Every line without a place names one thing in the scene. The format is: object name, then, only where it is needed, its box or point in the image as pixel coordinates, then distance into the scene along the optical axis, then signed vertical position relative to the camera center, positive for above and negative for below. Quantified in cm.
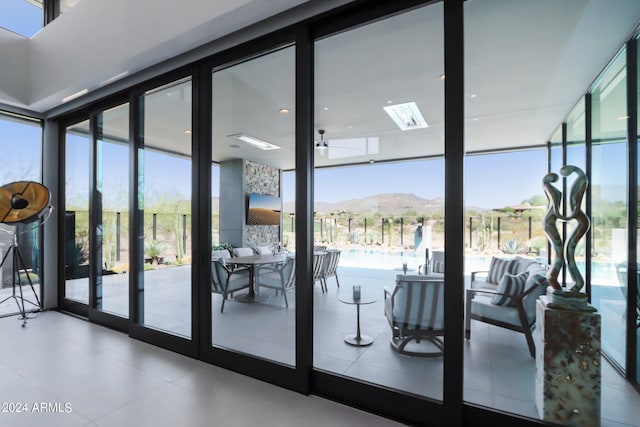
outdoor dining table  330 -65
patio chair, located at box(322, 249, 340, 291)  287 -51
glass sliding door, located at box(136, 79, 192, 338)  336 +5
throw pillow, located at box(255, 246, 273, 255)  318 -41
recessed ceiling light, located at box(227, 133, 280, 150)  377 +93
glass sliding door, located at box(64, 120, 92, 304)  457 +0
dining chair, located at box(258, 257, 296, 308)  276 -64
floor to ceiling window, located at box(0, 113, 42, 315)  450 +48
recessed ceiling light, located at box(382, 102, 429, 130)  308 +116
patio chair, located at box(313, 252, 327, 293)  269 -49
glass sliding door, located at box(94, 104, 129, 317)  398 +6
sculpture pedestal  188 -97
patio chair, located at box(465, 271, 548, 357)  240 -77
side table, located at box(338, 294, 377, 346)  282 -108
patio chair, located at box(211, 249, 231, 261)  326 -47
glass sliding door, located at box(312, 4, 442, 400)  236 -6
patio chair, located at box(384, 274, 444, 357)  231 -85
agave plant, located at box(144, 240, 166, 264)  363 -45
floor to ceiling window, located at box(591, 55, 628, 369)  214 -4
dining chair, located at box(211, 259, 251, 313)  339 -77
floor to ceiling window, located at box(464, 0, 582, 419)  216 +6
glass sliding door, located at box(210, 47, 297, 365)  284 -1
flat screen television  318 +2
